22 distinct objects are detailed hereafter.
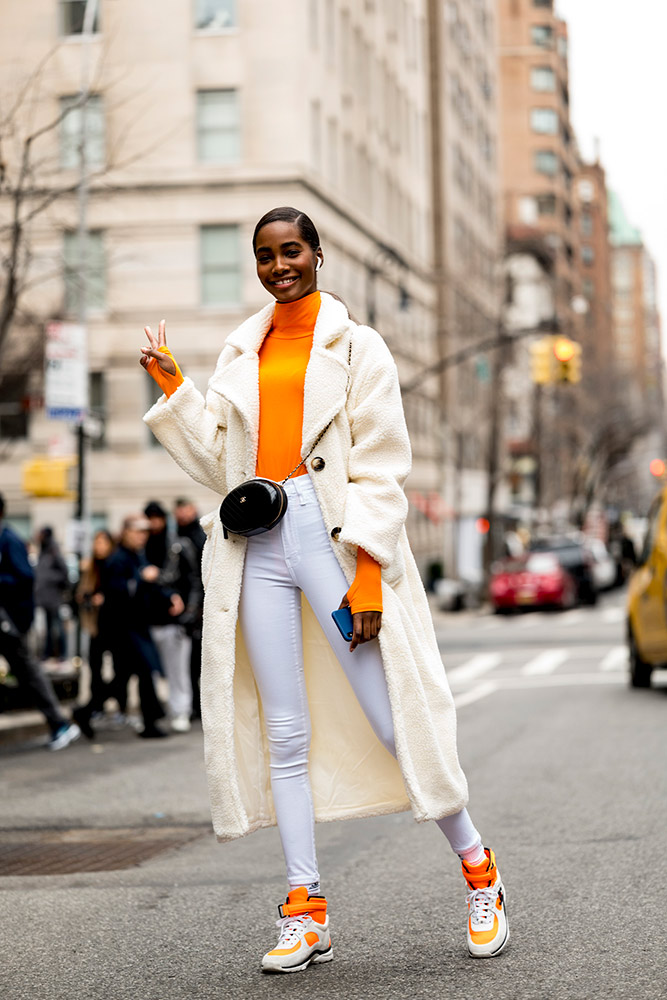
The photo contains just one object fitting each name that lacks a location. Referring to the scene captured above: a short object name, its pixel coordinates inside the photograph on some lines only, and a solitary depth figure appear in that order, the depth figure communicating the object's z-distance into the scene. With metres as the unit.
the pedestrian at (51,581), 20.56
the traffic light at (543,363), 35.72
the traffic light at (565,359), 30.95
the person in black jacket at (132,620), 12.57
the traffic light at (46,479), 22.03
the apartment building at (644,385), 80.44
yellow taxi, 13.80
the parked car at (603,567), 47.19
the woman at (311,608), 4.50
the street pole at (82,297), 19.02
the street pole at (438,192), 56.97
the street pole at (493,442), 45.81
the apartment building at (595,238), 152.00
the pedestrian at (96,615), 12.79
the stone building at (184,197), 37.41
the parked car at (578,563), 39.38
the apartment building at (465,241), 55.75
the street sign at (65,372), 17.67
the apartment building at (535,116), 102.38
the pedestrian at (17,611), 11.30
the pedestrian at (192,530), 13.38
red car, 37.50
